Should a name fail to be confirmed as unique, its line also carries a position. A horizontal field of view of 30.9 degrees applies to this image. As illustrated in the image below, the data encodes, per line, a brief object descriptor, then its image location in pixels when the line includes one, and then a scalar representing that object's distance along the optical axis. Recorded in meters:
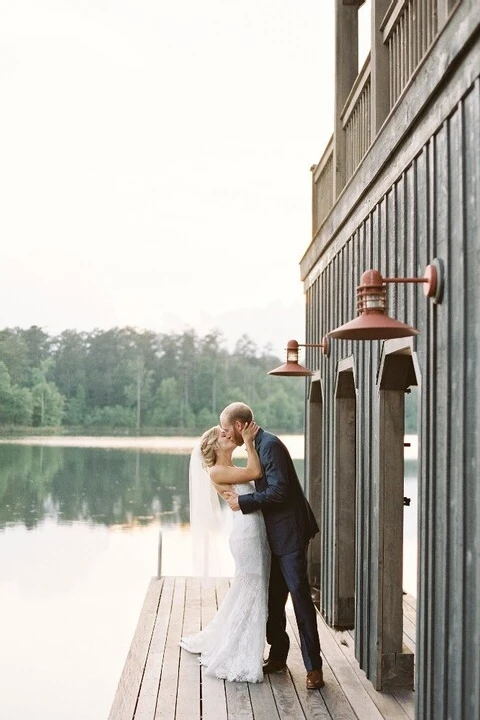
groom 5.27
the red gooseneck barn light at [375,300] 3.87
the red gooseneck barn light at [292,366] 6.77
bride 5.50
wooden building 3.58
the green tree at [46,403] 51.78
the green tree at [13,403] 51.38
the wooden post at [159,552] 9.27
